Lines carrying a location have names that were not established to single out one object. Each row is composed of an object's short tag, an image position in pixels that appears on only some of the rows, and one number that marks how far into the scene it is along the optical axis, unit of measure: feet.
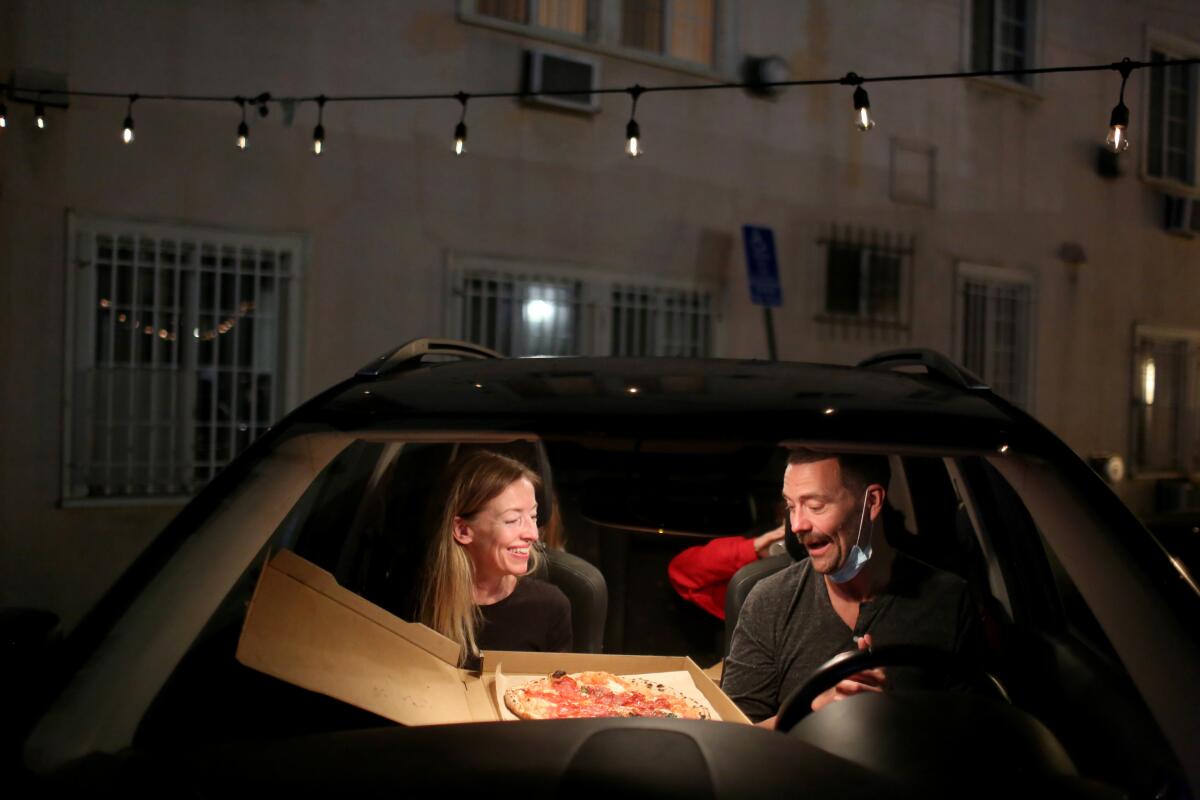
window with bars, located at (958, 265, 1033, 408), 38.19
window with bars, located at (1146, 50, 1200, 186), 44.42
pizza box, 5.33
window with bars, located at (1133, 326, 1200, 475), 43.88
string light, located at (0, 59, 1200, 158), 16.80
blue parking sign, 27.20
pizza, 6.46
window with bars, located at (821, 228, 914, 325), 34.09
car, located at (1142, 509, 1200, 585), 21.08
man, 6.96
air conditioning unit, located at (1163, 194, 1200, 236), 43.93
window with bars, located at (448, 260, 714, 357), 27.76
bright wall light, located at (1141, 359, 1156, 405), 44.06
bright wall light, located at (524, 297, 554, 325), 28.58
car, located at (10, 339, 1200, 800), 4.34
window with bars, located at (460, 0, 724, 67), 28.40
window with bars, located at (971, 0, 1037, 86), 38.96
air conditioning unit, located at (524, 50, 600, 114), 28.12
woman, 7.56
